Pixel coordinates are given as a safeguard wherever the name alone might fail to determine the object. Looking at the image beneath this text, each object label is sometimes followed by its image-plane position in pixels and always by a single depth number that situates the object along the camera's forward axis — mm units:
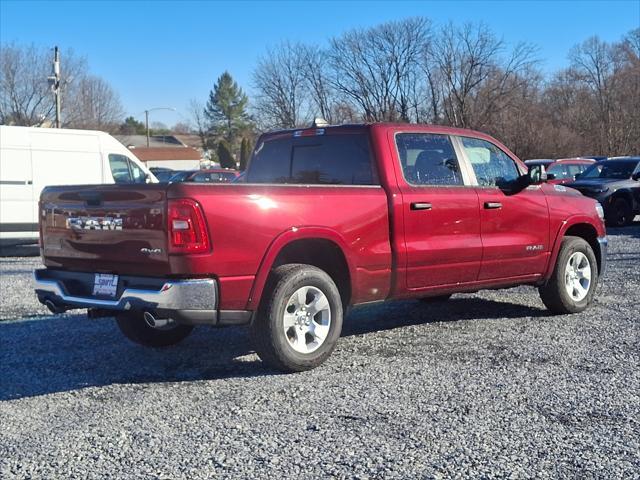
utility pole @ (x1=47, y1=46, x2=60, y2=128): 30192
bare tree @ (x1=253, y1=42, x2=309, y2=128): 48875
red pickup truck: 4973
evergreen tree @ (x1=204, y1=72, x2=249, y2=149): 104875
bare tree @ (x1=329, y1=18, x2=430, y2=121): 45491
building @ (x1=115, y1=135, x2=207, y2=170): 84438
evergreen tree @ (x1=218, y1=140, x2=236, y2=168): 72062
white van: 13805
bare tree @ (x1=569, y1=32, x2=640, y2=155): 48000
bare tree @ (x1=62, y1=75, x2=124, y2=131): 56688
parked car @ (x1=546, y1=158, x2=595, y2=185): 22581
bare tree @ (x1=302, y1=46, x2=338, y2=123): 47312
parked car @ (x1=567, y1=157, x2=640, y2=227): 17953
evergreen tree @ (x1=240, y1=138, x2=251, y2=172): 66375
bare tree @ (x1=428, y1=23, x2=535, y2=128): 44781
